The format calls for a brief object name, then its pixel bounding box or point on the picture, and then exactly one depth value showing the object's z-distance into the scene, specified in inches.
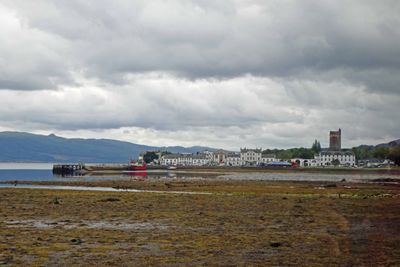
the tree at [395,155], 7183.6
